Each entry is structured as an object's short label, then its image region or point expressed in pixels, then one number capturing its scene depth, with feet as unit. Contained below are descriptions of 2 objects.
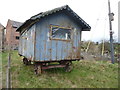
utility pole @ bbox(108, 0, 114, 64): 41.11
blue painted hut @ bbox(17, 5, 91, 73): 19.49
